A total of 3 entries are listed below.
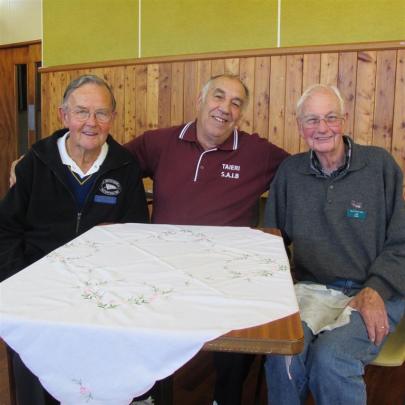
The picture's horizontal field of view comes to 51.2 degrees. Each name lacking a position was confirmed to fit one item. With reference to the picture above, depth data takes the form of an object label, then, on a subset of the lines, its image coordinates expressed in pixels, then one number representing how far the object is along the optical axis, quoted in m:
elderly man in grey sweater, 1.31
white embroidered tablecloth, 0.76
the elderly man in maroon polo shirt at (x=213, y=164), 2.00
